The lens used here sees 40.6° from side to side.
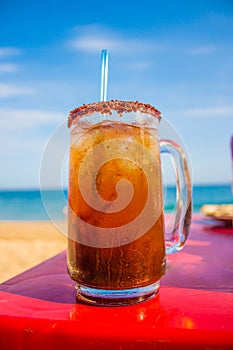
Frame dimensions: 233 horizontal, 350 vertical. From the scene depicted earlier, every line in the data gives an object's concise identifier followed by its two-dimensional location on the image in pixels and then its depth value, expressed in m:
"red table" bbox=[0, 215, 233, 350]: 0.42
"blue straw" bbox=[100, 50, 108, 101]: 0.68
